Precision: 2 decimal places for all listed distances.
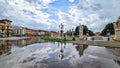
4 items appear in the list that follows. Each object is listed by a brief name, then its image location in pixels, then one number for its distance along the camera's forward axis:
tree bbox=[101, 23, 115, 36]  44.00
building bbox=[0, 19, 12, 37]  44.33
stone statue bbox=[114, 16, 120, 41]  19.11
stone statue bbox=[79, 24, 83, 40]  24.63
